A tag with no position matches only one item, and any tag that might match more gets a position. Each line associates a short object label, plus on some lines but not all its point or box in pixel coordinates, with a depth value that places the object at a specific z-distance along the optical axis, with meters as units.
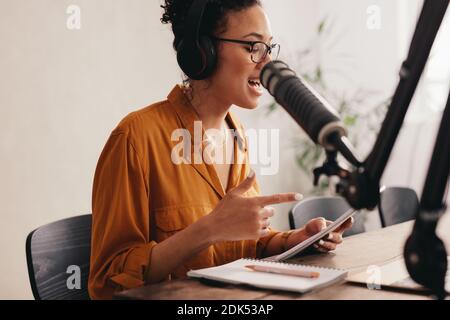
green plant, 3.69
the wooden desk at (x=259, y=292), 0.90
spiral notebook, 0.93
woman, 1.07
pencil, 0.99
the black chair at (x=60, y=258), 1.29
